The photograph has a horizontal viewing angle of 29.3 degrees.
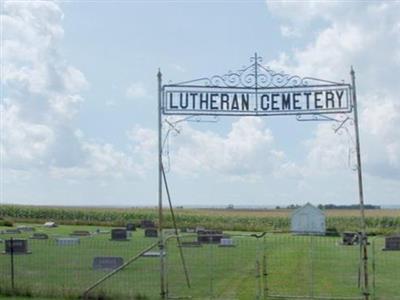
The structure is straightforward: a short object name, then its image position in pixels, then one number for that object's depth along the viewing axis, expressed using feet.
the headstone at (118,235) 145.89
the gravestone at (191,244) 127.34
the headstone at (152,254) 100.64
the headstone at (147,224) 215.51
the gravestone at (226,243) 126.26
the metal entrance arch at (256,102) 54.54
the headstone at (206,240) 132.36
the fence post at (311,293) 59.01
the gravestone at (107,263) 83.10
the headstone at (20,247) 105.81
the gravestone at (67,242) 124.06
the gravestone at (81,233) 155.74
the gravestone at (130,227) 197.19
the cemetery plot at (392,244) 122.93
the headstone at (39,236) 138.78
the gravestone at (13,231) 162.40
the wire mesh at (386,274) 64.20
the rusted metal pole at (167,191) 56.07
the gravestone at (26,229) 175.94
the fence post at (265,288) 56.39
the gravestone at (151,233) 160.66
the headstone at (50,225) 212.76
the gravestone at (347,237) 107.53
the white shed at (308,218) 211.82
